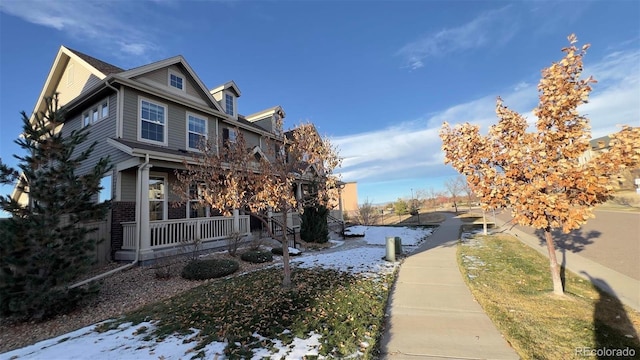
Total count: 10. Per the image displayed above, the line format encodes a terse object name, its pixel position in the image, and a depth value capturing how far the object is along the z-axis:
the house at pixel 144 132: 9.71
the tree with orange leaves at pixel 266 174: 6.10
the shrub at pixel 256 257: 9.82
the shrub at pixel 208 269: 7.93
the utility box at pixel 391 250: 10.00
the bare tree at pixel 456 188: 36.92
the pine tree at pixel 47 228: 5.50
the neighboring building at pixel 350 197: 42.84
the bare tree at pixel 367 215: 27.08
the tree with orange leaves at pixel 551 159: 5.14
